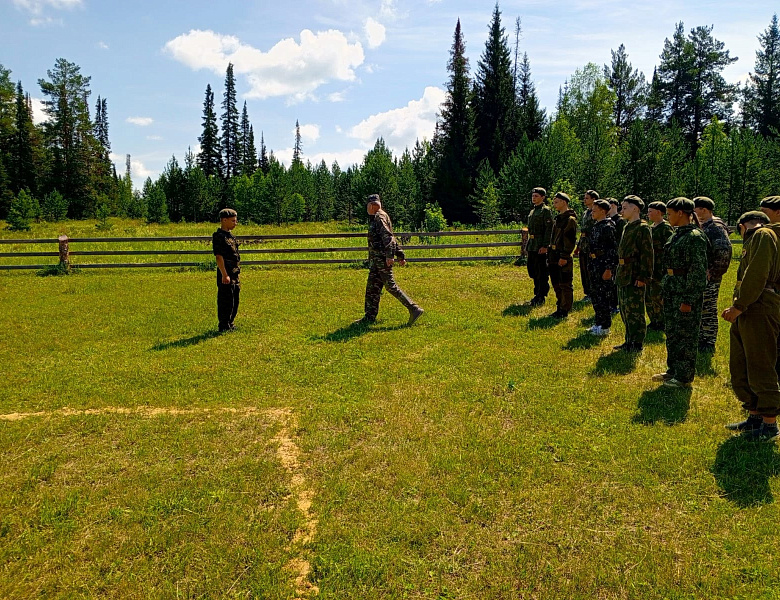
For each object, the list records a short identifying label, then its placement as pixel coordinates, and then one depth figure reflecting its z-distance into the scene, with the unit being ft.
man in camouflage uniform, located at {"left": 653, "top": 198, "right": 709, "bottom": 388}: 18.45
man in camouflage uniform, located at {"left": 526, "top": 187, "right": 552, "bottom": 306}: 32.07
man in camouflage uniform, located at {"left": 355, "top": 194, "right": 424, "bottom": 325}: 28.96
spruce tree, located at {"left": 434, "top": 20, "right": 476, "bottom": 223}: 133.49
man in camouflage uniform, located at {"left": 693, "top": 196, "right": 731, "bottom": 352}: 19.16
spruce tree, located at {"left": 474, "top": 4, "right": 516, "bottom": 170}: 137.90
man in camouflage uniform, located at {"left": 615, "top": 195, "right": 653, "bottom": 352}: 22.56
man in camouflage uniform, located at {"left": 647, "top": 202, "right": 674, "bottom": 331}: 24.00
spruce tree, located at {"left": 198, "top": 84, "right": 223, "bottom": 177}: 210.79
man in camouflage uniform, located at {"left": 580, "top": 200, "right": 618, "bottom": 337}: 26.96
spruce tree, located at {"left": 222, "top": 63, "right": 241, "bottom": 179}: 213.05
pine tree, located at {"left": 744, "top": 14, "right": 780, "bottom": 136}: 147.23
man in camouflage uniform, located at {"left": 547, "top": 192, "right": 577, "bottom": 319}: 29.71
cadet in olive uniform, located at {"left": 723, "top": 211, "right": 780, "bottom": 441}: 14.67
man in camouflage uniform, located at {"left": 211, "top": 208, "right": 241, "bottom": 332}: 28.27
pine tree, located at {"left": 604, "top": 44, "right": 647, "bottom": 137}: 161.58
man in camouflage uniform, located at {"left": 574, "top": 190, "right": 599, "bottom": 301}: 30.17
